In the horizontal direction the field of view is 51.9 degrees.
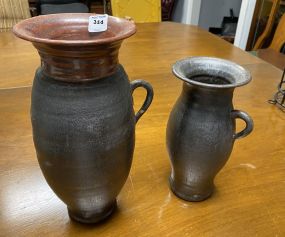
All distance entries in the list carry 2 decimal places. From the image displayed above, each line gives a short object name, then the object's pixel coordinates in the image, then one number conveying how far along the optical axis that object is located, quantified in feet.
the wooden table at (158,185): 1.77
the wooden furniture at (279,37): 6.02
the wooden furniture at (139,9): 6.22
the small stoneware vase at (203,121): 1.63
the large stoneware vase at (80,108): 1.28
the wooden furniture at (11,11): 5.61
